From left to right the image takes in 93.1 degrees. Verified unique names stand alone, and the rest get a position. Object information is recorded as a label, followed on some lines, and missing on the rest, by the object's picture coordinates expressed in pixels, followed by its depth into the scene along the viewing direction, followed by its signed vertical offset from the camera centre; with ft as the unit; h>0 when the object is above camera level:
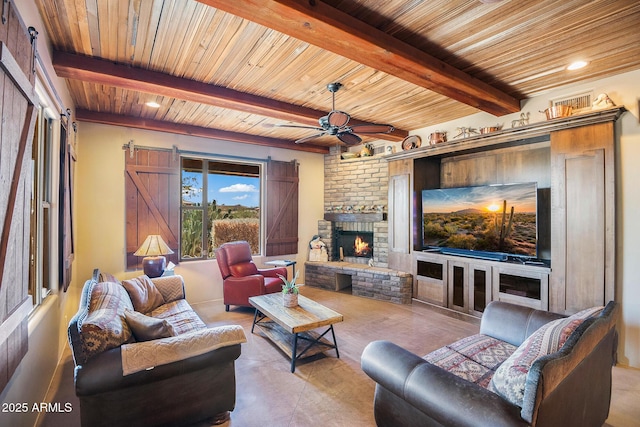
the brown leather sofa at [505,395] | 4.29 -2.86
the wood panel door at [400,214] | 15.90 -0.02
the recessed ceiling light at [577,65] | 9.00 +4.47
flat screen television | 11.89 -0.28
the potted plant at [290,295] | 10.59 -2.87
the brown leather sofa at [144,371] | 5.65 -3.11
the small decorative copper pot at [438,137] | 14.62 +3.71
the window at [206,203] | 14.93 +0.64
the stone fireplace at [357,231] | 16.49 -1.11
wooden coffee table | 9.09 -3.30
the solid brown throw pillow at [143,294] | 10.16 -2.80
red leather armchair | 14.03 -3.02
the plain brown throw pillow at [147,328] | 6.50 -2.46
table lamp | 12.92 -1.67
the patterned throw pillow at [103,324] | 5.72 -2.24
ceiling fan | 10.03 +3.11
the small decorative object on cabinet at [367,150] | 18.60 +3.91
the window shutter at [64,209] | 9.23 +0.16
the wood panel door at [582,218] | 9.59 -0.16
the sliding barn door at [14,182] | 4.28 +0.51
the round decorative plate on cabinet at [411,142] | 15.94 +3.83
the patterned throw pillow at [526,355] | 4.55 -2.36
